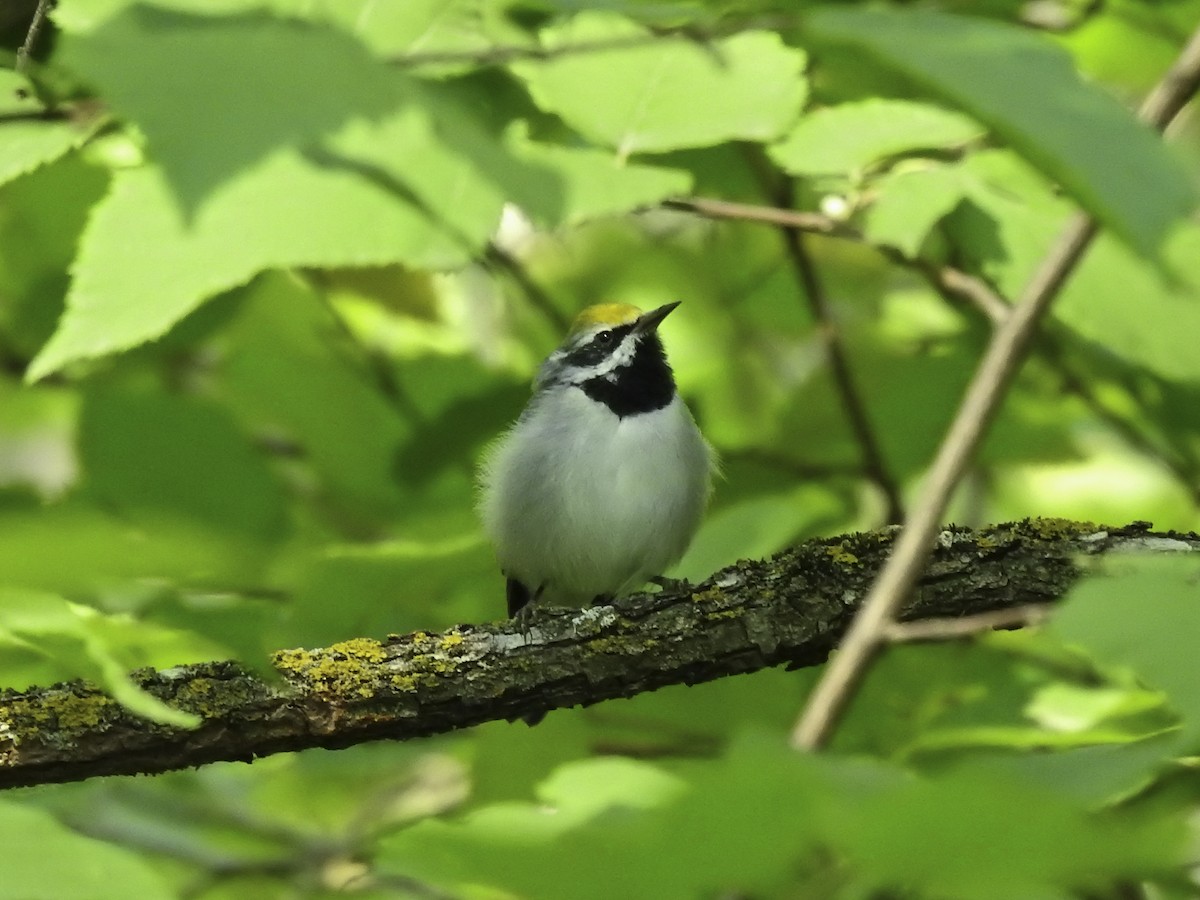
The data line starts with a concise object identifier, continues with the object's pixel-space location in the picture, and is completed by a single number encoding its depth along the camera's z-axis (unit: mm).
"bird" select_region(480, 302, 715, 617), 8852
